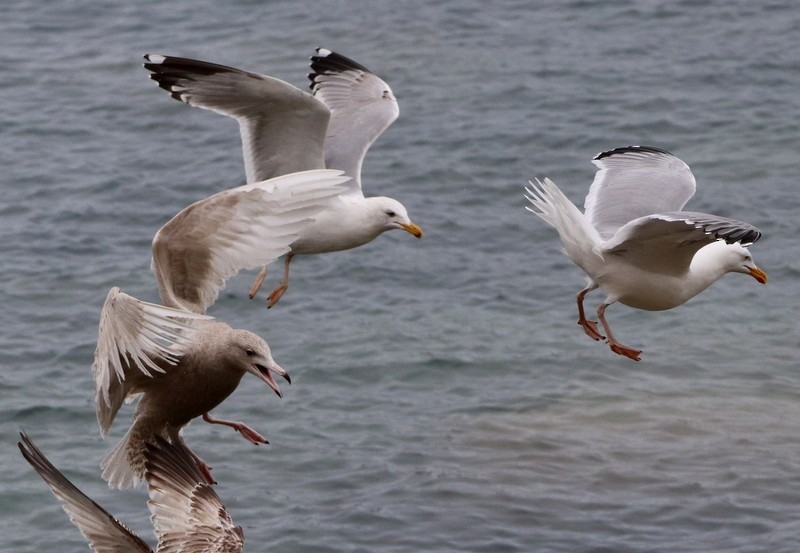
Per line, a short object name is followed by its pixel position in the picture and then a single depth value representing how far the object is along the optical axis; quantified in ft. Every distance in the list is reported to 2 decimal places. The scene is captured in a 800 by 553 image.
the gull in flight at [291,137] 60.34
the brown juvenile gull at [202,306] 45.39
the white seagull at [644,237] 53.67
